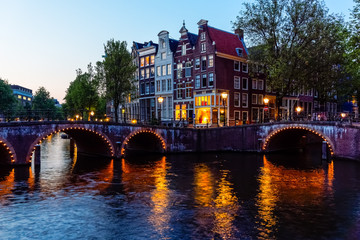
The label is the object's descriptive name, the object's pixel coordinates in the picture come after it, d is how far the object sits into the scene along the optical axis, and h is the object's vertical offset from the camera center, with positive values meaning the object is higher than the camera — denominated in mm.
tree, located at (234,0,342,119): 40375 +10443
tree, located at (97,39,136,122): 48219 +7801
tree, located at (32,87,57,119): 104375 +7289
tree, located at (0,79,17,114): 69694 +5686
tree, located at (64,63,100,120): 61594 +5341
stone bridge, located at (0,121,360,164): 28281 -1602
